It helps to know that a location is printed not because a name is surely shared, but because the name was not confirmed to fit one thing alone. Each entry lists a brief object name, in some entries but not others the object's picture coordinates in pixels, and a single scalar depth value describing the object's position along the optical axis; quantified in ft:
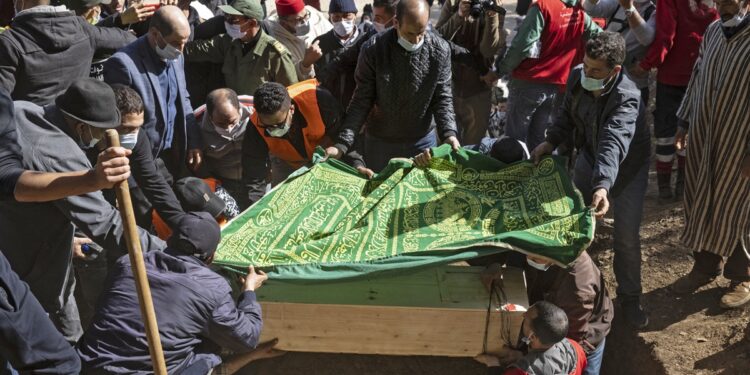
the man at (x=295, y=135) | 18.97
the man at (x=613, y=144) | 16.65
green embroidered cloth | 15.99
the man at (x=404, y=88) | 18.95
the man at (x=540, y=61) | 22.20
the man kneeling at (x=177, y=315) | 13.71
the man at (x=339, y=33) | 23.02
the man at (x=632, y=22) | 22.56
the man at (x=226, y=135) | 19.21
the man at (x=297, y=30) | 23.39
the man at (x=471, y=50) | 22.65
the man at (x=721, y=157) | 17.35
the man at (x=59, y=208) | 14.52
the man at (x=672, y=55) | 21.95
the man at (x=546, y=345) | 15.28
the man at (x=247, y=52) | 21.72
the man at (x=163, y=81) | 18.57
